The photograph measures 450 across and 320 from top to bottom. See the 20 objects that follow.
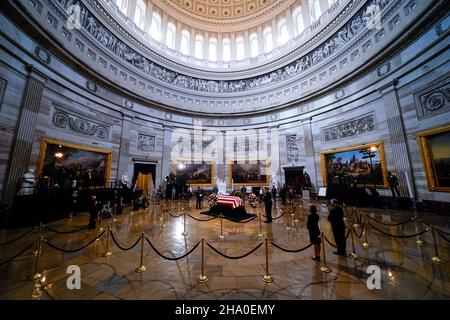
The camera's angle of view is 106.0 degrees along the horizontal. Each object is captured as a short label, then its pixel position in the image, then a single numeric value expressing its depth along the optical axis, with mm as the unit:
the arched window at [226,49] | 22419
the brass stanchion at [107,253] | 4131
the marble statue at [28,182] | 7453
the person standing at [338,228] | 4013
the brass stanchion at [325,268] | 3369
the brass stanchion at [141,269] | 3398
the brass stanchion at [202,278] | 3088
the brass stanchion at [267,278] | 3080
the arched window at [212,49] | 22141
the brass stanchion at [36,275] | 3123
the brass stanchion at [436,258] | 3555
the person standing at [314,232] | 3811
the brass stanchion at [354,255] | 3859
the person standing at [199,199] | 10867
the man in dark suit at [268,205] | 7180
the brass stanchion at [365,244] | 4402
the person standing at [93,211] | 6266
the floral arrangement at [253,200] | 9891
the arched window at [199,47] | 21719
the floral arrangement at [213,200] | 9297
